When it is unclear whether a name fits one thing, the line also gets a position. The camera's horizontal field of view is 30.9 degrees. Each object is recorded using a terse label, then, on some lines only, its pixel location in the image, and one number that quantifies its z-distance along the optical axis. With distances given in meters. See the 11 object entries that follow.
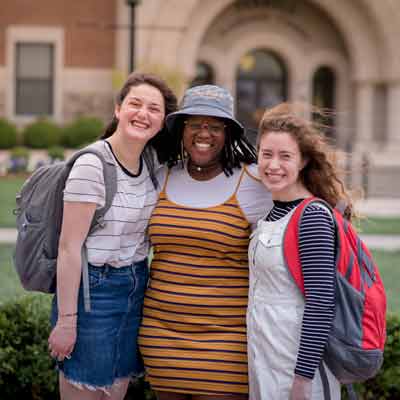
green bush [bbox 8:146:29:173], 19.56
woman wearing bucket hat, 3.29
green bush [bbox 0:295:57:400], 4.35
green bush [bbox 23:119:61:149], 23.08
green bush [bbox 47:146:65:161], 19.59
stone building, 23.72
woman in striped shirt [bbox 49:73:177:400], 3.15
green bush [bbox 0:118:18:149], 22.80
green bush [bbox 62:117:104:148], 22.88
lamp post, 13.39
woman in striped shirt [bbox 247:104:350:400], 2.83
